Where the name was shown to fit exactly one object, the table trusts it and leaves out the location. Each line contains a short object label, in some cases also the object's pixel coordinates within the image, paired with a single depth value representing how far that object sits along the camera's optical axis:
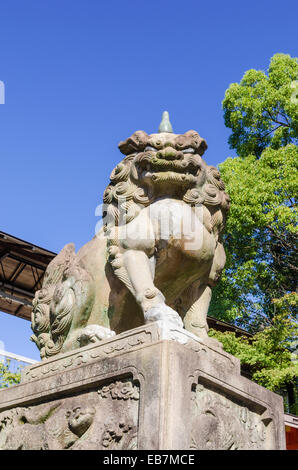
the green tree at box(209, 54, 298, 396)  12.85
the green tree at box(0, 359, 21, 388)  12.23
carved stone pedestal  3.06
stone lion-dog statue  3.96
